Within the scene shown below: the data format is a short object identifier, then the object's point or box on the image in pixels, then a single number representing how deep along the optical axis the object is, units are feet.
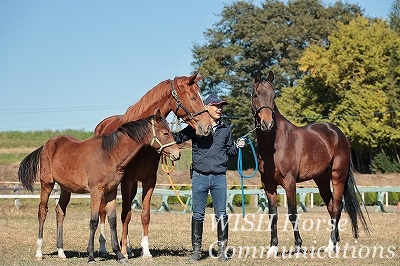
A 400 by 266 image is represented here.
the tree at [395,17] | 186.09
